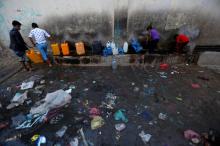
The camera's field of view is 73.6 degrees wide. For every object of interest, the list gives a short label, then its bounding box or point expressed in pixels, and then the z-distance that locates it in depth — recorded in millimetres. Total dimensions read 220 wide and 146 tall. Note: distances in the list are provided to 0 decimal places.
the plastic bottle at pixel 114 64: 5236
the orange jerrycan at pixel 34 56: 5154
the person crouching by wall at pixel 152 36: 5113
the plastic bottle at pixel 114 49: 5279
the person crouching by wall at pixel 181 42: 5182
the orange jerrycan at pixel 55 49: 5301
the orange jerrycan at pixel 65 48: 5285
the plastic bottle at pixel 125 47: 5298
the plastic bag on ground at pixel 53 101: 3574
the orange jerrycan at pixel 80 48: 5325
